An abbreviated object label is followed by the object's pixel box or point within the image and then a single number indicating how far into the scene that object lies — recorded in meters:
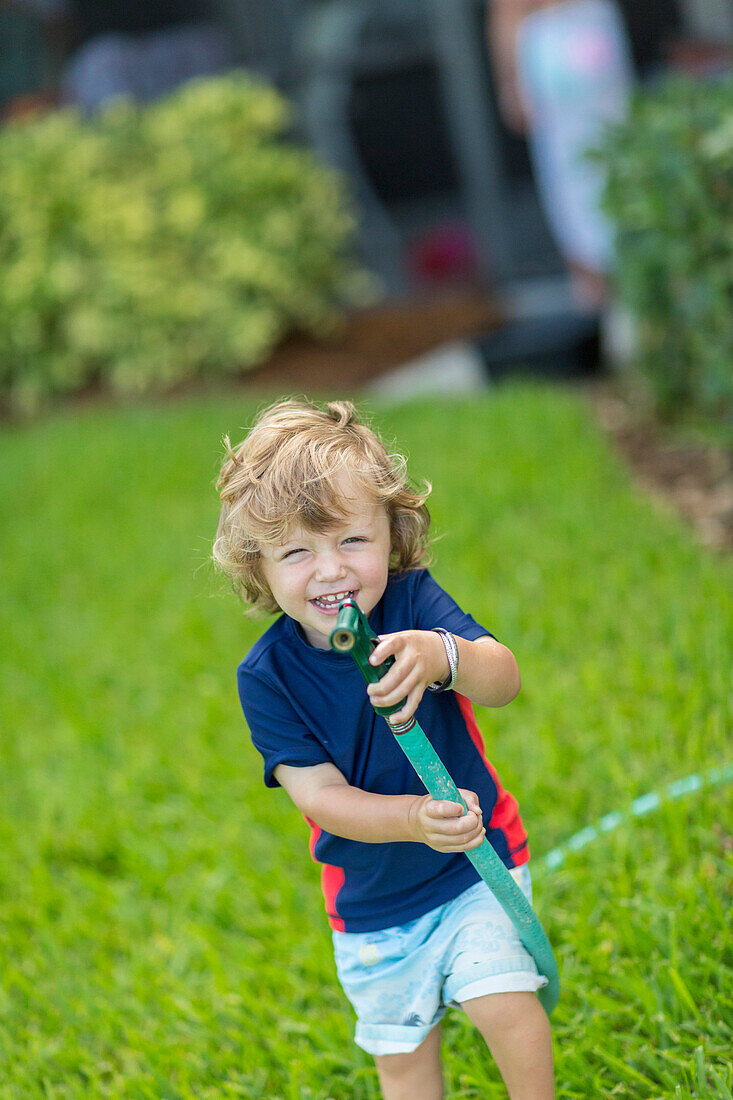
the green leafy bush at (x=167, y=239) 7.77
